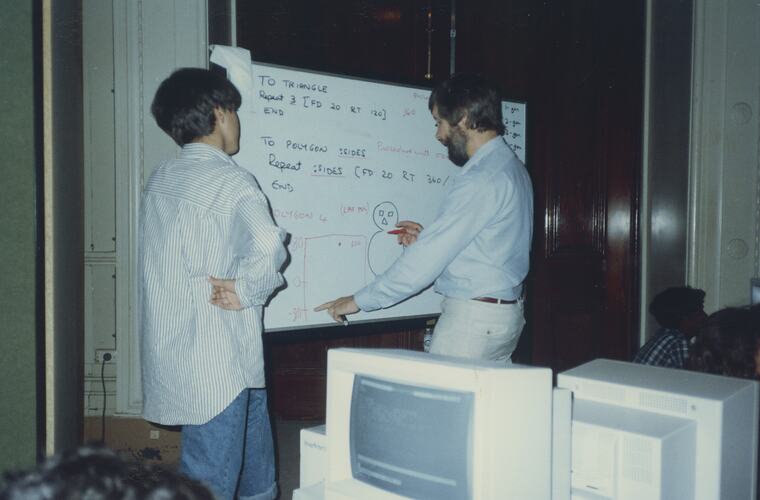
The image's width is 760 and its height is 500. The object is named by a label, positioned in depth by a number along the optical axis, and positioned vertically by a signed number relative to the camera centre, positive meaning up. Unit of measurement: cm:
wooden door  347 +56
